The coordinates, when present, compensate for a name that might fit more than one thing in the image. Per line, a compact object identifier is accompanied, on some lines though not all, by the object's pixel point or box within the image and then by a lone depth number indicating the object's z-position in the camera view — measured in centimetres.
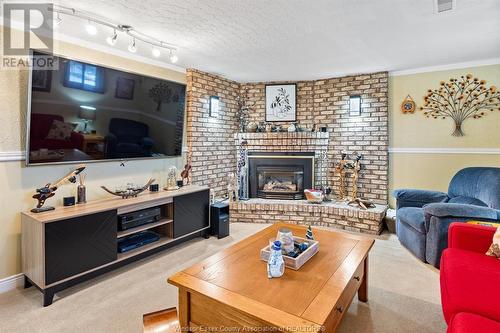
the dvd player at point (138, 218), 275
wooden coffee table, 127
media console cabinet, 213
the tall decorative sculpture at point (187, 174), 372
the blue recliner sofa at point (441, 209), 256
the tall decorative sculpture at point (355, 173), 424
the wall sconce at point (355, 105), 428
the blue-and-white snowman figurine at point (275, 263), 159
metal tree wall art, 359
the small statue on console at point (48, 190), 236
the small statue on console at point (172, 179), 352
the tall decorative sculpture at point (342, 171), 432
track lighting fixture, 221
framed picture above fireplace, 475
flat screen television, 236
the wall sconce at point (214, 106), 430
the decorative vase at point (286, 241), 181
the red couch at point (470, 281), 124
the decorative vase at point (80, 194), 270
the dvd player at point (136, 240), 279
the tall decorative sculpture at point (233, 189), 434
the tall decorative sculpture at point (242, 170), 461
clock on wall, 402
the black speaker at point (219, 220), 361
